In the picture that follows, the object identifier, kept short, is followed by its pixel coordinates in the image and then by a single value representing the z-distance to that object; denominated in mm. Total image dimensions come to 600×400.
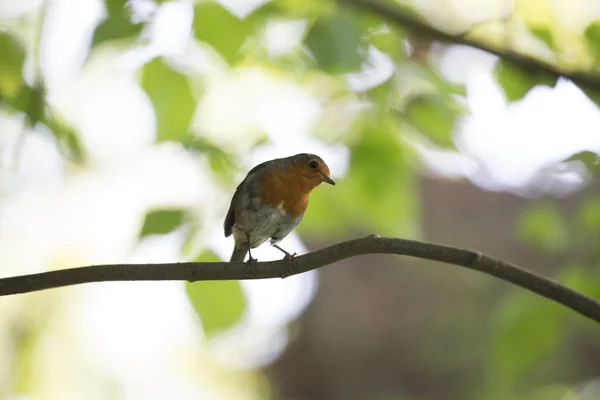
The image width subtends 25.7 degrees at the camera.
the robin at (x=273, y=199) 6168
